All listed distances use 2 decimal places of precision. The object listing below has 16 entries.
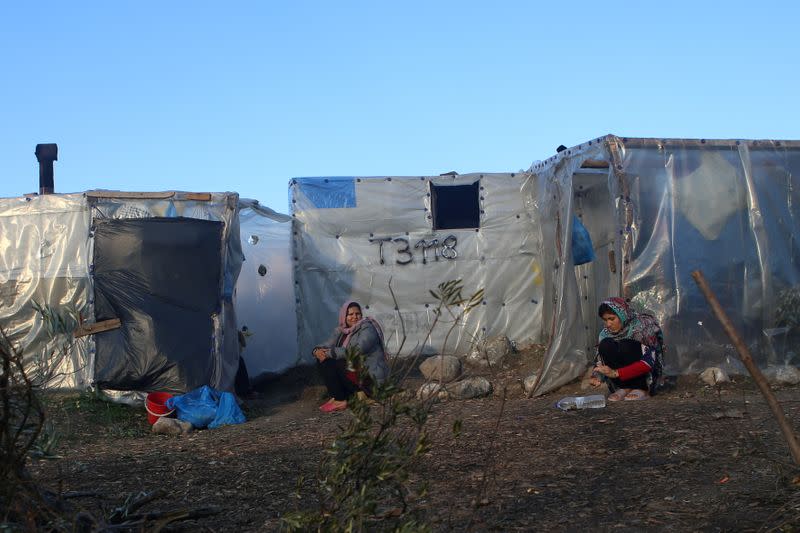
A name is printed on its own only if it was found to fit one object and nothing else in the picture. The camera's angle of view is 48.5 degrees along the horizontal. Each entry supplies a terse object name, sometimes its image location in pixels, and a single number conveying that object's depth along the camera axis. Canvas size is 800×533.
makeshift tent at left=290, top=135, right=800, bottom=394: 8.31
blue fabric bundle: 7.98
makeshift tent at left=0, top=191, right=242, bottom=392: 8.41
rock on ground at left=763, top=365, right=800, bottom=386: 8.06
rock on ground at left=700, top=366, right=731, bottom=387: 7.88
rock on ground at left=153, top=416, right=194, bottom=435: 7.71
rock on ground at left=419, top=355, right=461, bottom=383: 9.45
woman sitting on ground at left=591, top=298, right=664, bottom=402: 7.45
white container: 7.00
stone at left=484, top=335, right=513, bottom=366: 9.94
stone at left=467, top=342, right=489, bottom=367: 9.91
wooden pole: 3.07
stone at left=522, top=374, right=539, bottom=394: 8.38
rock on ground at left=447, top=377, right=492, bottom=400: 8.34
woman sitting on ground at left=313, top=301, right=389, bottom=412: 8.38
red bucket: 8.00
